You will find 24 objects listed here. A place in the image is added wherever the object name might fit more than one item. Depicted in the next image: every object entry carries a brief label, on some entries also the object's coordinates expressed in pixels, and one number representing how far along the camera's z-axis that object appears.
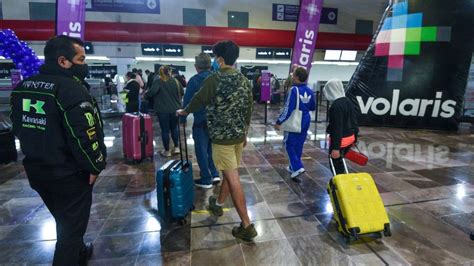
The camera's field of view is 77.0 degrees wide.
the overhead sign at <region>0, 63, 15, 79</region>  15.06
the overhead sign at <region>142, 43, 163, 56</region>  14.63
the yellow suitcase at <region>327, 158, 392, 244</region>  2.51
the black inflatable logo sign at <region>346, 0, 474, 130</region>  7.07
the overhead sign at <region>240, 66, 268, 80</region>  16.42
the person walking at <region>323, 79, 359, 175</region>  2.85
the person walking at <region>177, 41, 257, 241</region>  2.44
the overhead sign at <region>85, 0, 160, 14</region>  13.91
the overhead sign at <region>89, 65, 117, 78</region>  15.56
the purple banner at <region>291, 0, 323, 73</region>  7.36
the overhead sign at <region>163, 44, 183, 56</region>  14.83
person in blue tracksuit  3.84
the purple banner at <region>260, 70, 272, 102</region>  12.34
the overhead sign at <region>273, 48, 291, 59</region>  16.09
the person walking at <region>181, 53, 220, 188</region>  3.46
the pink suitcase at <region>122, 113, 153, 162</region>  4.68
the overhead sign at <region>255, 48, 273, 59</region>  16.05
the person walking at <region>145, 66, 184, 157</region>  4.89
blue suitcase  2.74
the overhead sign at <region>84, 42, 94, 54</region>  13.85
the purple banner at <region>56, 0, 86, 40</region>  5.64
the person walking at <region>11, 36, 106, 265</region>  1.58
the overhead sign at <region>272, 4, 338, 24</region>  16.06
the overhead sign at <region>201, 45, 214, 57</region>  14.90
